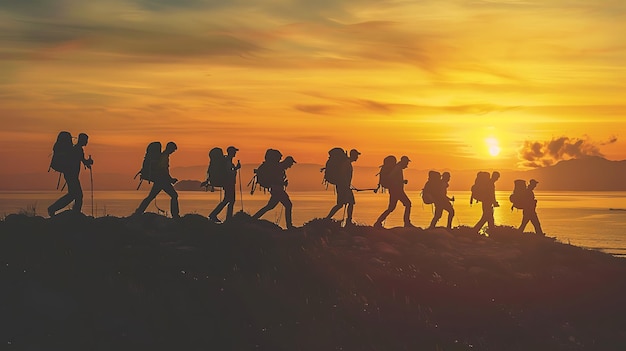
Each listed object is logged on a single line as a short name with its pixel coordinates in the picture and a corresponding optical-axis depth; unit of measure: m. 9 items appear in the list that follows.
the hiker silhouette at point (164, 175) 20.97
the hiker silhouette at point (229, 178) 21.81
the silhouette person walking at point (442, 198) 25.84
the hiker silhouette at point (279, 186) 21.89
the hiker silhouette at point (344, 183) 22.72
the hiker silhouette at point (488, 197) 26.23
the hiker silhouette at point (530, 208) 27.20
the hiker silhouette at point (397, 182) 23.98
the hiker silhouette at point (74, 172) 19.95
